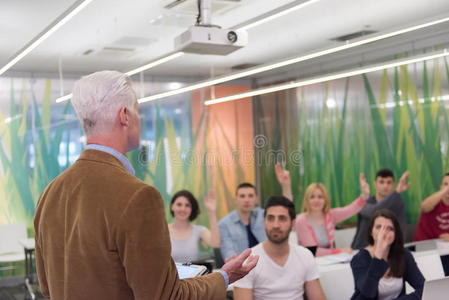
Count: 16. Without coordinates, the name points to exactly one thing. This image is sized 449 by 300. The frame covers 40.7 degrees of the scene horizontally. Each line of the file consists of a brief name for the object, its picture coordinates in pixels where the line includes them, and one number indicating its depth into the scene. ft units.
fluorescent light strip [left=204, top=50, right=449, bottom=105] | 15.28
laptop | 8.33
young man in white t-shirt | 10.78
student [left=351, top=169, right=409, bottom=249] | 19.13
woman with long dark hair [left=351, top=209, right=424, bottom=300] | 10.36
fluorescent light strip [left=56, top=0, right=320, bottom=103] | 12.93
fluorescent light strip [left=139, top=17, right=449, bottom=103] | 13.07
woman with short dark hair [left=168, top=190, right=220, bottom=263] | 16.31
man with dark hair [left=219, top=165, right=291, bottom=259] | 16.63
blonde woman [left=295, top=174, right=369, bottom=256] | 18.61
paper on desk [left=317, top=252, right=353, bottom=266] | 15.42
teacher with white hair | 4.53
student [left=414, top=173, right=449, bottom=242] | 18.52
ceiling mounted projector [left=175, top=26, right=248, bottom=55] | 11.80
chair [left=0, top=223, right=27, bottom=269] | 24.09
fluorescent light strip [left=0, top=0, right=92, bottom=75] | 11.25
